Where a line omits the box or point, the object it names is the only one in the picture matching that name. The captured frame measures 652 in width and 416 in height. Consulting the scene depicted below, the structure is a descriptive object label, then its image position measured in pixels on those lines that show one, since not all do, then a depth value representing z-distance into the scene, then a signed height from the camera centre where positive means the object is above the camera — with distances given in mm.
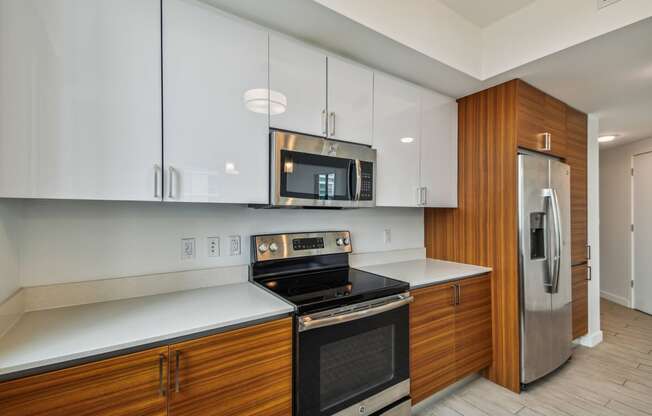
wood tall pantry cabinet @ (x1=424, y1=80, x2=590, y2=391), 2148 +146
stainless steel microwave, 1557 +221
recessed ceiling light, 3717 +928
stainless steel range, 1345 -595
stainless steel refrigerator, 2119 -402
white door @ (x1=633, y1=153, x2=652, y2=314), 3787 -260
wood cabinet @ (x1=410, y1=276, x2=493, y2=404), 1823 -825
